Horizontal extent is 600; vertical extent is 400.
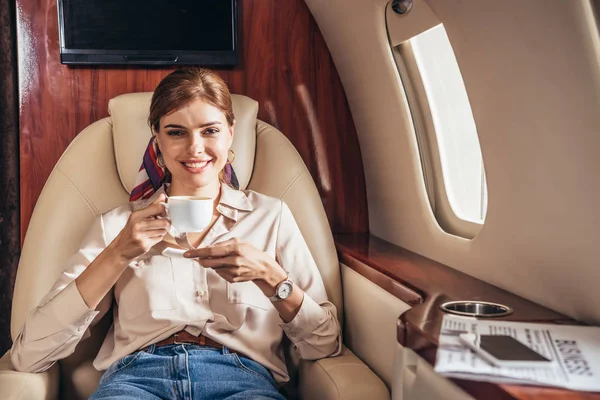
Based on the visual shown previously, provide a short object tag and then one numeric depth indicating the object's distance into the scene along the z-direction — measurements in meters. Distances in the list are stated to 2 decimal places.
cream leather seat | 1.79
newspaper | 1.01
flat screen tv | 2.28
